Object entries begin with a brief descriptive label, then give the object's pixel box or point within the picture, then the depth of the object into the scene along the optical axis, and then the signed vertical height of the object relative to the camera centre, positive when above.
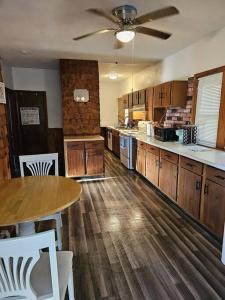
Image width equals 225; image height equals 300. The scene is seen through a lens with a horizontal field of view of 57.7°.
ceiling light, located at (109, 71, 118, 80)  6.49 +1.35
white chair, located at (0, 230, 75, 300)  0.89 -0.78
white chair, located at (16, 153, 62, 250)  2.45 -0.55
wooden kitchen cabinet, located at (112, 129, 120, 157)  6.22 -0.80
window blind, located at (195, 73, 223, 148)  3.07 +0.12
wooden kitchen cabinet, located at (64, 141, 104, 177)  4.29 -0.87
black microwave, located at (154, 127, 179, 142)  3.84 -0.34
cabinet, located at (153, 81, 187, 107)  3.75 +0.42
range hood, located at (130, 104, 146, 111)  5.30 +0.25
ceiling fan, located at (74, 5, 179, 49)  2.14 +1.03
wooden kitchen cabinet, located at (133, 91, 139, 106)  5.63 +0.52
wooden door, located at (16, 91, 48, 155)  5.61 -0.13
